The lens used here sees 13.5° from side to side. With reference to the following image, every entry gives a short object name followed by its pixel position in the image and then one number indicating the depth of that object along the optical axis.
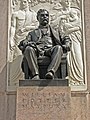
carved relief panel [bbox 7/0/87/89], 6.96
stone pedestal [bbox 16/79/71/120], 5.56
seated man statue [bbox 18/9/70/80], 5.82
